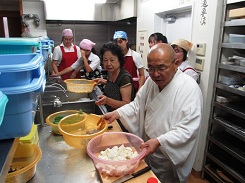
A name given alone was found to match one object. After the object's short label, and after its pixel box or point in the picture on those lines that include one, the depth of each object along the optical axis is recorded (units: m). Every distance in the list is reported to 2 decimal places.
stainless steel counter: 1.02
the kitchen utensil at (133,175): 0.97
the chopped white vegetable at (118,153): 1.05
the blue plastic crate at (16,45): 0.80
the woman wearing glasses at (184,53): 2.29
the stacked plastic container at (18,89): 0.55
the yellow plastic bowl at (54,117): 1.44
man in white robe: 1.22
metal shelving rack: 1.99
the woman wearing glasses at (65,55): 3.51
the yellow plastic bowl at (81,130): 1.16
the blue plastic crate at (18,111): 0.57
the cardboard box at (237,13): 1.80
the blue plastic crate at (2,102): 0.45
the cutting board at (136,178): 0.97
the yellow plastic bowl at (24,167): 0.88
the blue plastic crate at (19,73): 0.53
